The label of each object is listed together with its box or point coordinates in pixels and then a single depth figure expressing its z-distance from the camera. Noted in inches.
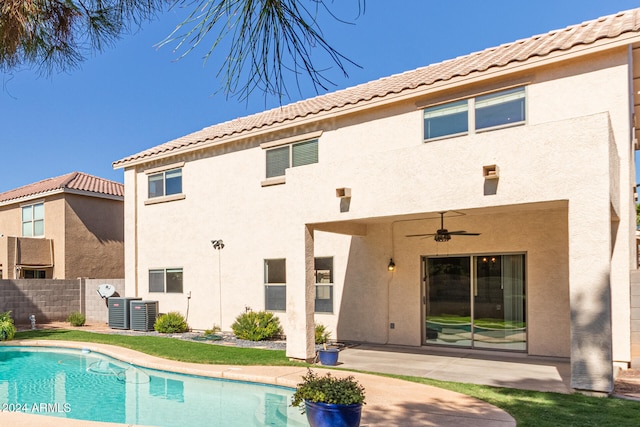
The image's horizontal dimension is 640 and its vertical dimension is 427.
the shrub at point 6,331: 625.6
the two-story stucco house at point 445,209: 348.8
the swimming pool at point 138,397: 329.4
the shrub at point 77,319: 818.2
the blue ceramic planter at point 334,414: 241.6
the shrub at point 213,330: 663.8
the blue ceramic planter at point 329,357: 438.9
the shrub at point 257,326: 606.9
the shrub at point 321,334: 561.9
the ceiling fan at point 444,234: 497.0
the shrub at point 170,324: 703.7
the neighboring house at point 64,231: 949.2
